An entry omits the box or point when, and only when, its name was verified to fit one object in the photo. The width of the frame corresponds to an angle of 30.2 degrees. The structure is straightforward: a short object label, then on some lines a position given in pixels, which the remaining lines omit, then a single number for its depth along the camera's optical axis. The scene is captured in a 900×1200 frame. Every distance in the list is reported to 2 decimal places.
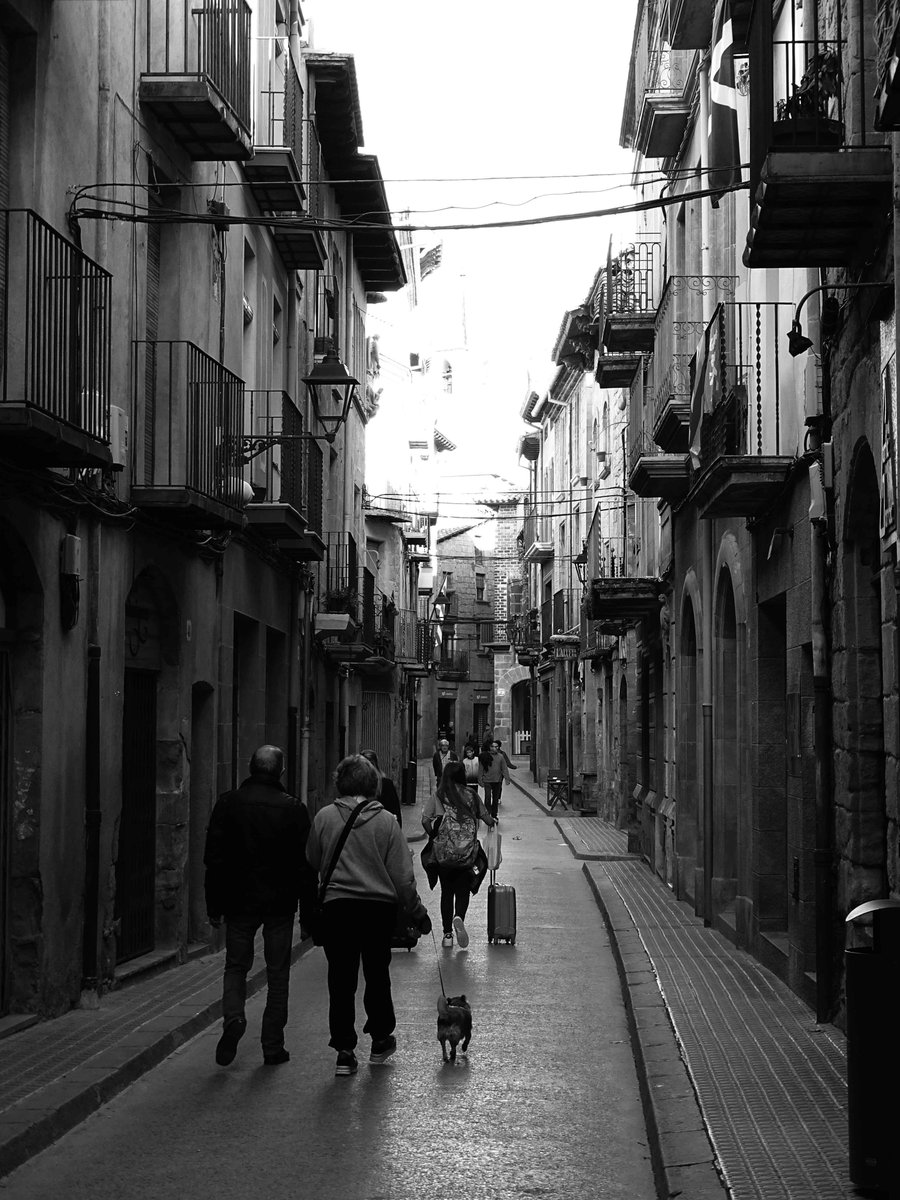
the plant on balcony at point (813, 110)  8.94
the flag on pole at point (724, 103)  13.36
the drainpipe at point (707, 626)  16.61
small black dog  9.30
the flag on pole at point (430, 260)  62.62
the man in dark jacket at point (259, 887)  9.38
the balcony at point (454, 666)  78.94
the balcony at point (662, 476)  17.80
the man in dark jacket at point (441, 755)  39.44
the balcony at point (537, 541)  56.08
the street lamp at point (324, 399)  16.67
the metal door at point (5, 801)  10.08
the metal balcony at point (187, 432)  12.92
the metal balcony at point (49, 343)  9.12
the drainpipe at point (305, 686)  21.84
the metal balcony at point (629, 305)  22.41
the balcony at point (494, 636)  78.38
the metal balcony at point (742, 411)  11.85
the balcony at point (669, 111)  18.23
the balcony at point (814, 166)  8.35
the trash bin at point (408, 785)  40.50
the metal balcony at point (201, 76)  12.57
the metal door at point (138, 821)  12.92
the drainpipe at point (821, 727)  10.20
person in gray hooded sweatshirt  9.23
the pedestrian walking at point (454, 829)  14.41
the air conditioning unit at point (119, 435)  11.87
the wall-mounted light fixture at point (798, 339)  9.10
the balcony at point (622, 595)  22.11
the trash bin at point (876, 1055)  6.10
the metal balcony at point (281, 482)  17.00
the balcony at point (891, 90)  6.72
